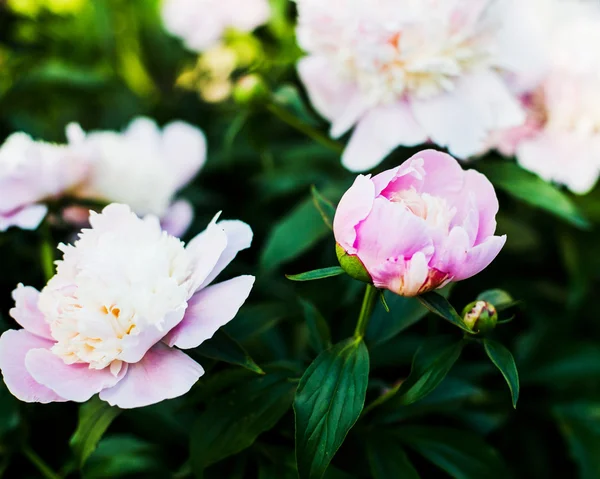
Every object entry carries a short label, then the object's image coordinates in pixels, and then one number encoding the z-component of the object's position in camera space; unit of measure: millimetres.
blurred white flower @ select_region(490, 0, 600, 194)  706
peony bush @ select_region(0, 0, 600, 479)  468
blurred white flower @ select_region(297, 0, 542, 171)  643
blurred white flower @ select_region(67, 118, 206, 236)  697
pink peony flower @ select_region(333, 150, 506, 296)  434
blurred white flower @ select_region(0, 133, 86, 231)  628
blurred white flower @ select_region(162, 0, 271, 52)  1097
